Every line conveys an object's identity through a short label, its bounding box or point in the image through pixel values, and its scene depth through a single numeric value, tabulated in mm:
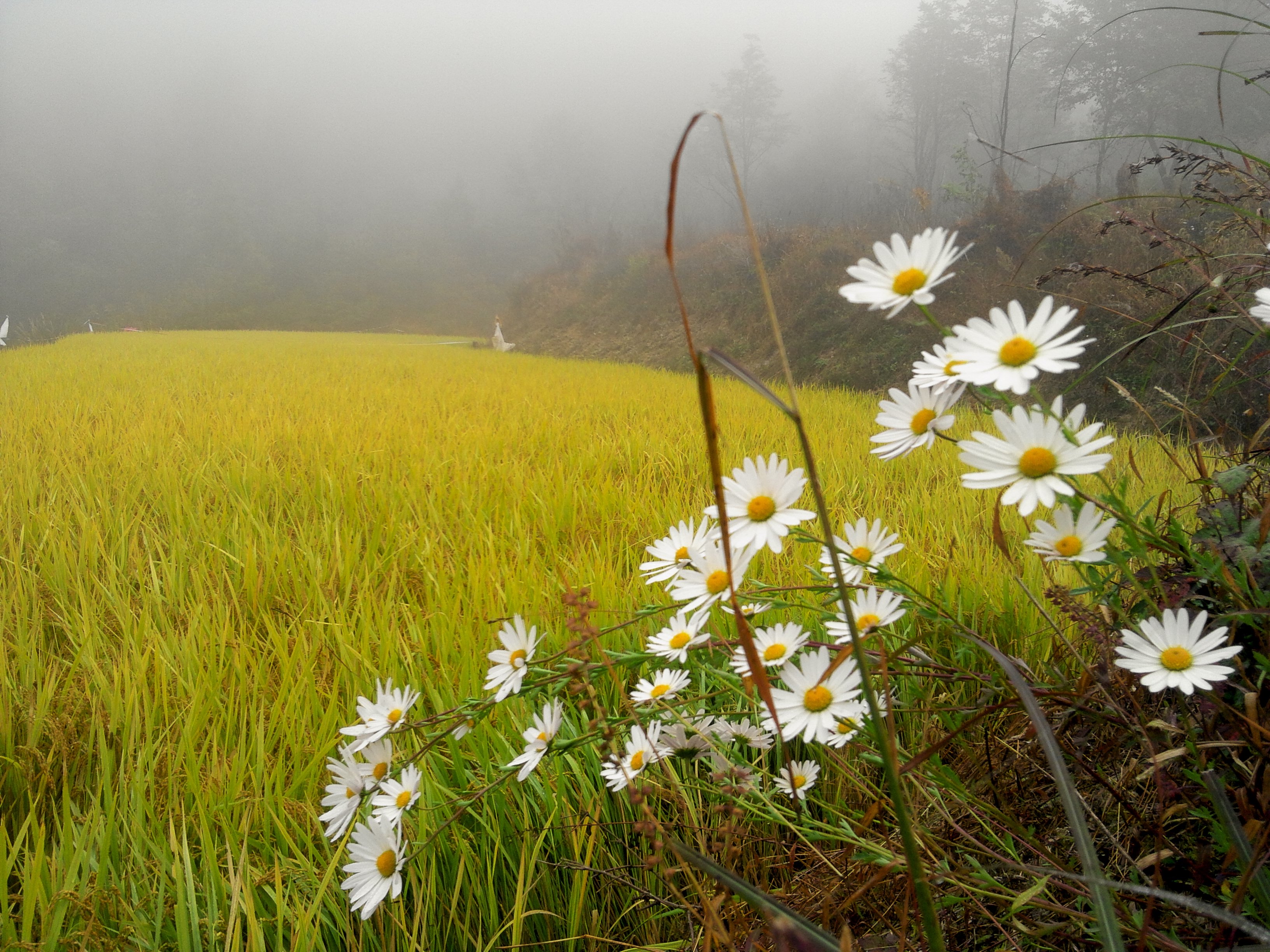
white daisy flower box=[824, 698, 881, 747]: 548
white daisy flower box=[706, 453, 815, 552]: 553
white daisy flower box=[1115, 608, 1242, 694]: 505
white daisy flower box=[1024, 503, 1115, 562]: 535
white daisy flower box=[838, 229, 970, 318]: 475
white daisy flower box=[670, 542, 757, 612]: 626
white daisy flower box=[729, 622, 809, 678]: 635
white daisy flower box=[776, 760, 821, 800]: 643
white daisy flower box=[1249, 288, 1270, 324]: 506
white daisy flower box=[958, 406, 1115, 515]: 461
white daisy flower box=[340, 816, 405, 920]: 577
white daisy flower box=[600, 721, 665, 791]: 632
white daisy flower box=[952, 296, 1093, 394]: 442
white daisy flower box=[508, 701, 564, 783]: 625
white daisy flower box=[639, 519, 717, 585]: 672
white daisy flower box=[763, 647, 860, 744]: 542
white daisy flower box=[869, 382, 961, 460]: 560
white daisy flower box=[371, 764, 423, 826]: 582
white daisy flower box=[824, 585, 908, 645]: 601
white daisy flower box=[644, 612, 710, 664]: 646
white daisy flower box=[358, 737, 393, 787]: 646
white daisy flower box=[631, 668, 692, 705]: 673
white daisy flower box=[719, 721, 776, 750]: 668
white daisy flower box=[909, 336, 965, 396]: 514
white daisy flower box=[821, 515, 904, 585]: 692
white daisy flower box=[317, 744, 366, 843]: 625
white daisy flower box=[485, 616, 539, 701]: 643
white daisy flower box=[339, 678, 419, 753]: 643
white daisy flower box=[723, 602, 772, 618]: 641
